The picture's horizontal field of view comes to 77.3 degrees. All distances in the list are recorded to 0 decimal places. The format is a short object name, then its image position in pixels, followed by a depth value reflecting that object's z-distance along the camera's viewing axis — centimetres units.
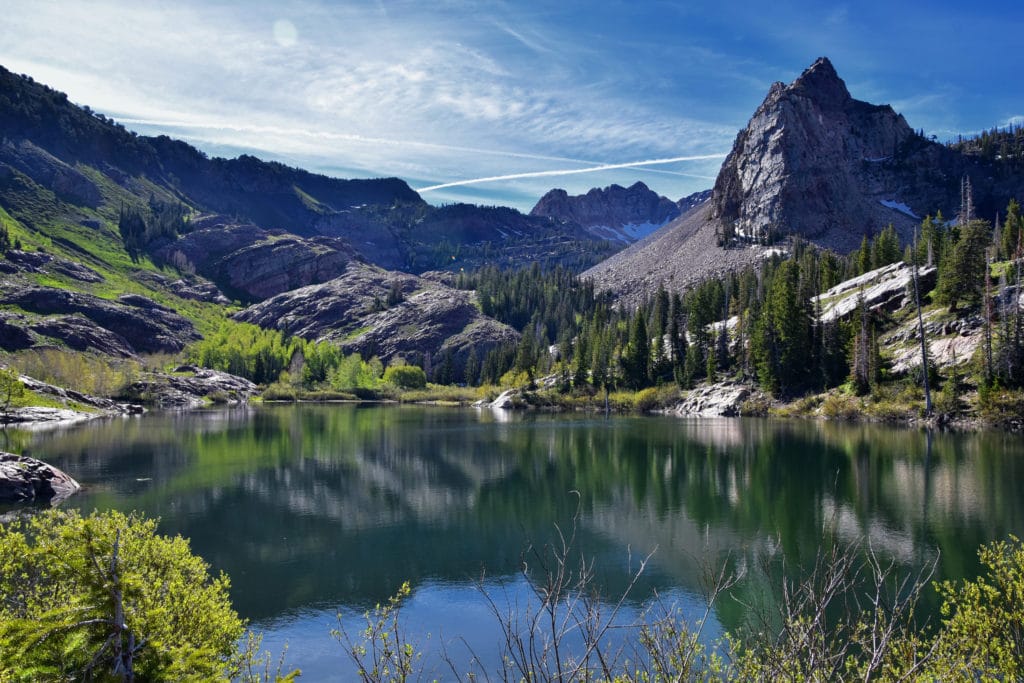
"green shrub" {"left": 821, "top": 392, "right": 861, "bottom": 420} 9006
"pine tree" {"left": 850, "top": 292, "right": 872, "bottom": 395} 9200
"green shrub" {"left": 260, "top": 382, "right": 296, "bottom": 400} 17662
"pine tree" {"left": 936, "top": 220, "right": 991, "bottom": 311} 8656
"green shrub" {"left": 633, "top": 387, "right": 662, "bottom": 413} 12825
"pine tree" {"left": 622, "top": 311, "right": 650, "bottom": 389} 13975
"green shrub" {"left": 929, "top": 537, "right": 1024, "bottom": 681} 1126
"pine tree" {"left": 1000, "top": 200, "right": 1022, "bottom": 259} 9806
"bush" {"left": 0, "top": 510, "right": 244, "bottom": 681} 792
